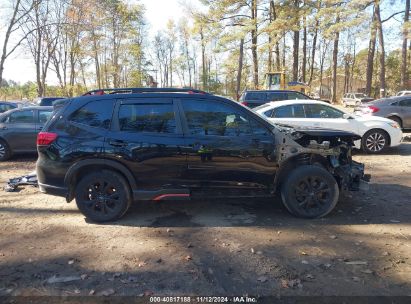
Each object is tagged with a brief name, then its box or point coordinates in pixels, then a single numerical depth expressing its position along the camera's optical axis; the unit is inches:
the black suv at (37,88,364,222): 193.6
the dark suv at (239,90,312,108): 581.6
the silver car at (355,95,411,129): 477.1
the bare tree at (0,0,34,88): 901.2
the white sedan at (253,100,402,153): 370.0
